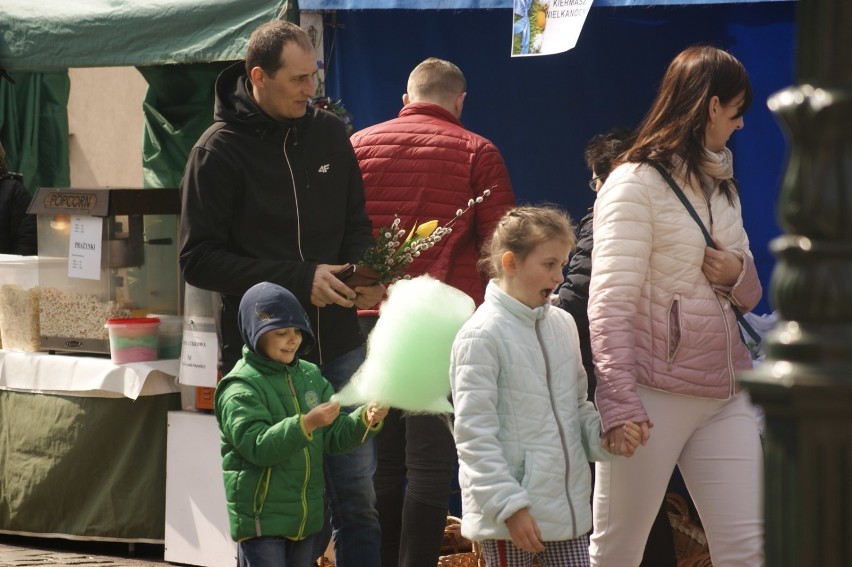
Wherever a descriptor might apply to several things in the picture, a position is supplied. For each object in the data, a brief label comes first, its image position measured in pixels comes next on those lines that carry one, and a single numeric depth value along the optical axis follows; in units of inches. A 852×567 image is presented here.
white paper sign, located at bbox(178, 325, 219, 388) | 460.1
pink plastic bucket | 482.0
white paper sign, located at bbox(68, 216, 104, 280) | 490.3
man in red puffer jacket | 400.5
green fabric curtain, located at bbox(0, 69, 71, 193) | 635.5
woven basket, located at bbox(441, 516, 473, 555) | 473.7
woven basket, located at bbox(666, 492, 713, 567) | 446.6
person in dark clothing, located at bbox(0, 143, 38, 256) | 564.1
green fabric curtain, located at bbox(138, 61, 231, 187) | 563.6
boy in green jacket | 317.1
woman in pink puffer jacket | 305.4
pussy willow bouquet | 348.2
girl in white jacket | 289.1
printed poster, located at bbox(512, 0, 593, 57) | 407.5
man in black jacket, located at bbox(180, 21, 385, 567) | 342.6
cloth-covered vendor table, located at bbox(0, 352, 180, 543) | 497.4
